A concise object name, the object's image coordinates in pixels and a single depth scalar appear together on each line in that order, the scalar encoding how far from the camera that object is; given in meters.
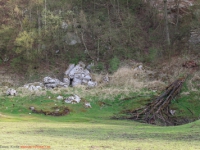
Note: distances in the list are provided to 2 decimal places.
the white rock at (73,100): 29.70
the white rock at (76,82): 38.97
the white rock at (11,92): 31.84
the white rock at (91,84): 37.34
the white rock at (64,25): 45.88
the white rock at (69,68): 42.29
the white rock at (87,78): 39.62
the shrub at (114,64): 41.53
